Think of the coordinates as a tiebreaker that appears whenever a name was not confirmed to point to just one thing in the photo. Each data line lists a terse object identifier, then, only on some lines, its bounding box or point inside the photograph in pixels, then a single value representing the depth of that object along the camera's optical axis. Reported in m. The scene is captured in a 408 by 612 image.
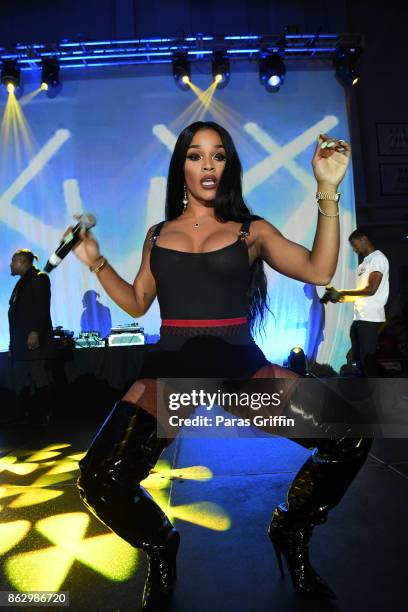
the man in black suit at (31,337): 4.13
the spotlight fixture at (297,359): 5.77
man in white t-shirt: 4.12
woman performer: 1.34
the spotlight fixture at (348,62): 6.38
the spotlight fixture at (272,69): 6.38
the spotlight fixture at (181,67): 6.39
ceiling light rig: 6.18
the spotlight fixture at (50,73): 6.32
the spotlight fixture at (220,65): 6.40
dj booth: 4.80
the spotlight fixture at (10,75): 6.31
